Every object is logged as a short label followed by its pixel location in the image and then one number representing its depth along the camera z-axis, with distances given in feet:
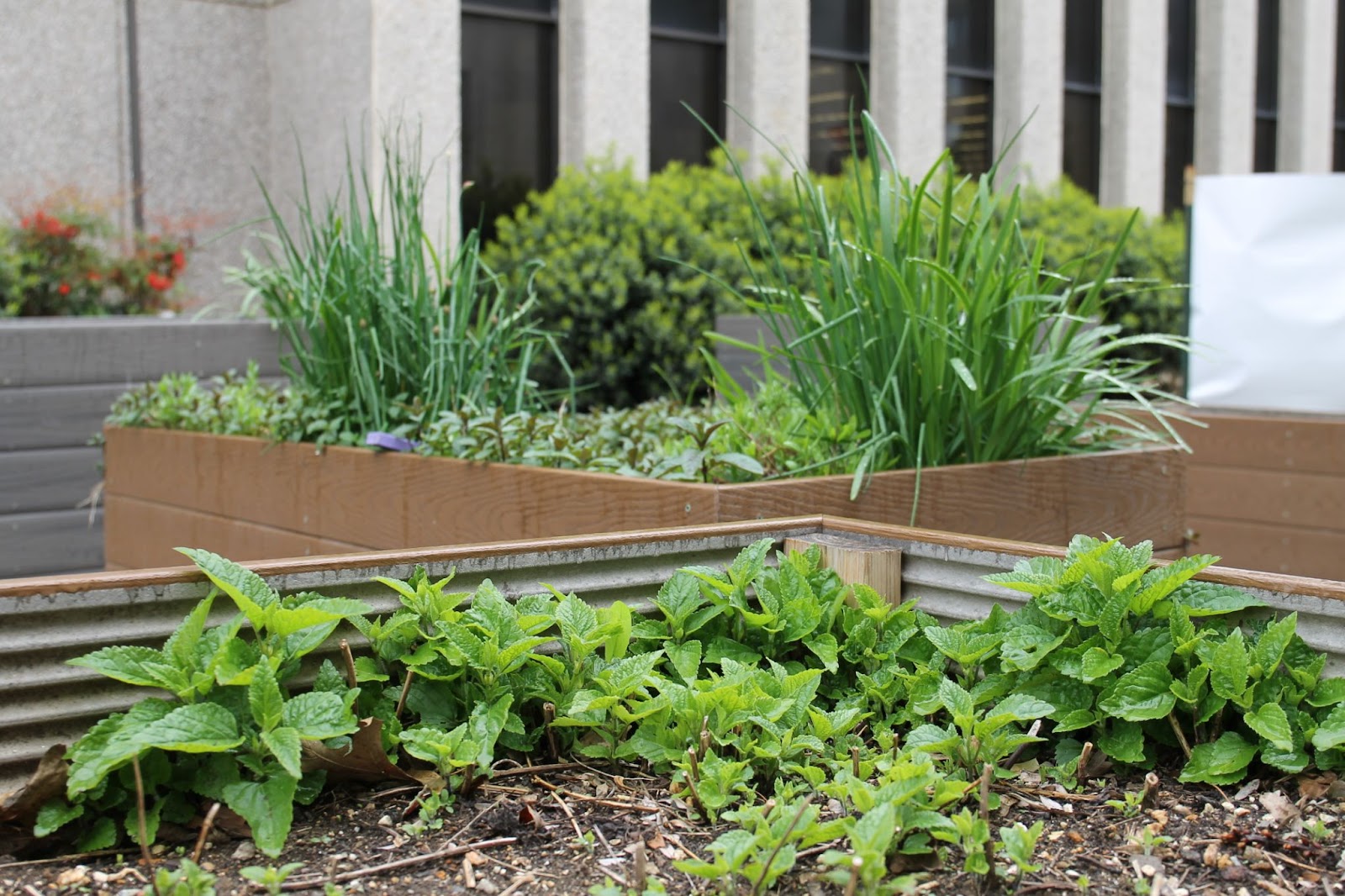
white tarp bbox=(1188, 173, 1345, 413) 15.28
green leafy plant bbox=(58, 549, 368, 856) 5.01
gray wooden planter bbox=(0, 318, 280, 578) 16.83
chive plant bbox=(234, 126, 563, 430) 12.09
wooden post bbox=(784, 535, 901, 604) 7.02
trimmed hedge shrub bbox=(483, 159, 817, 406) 26.94
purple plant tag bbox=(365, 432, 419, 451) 11.02
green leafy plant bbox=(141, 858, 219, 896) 4.59
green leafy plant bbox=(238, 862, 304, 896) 4.56
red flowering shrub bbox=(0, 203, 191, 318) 23.26
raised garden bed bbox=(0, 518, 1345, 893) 4.90
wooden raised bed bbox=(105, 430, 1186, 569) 8.88
